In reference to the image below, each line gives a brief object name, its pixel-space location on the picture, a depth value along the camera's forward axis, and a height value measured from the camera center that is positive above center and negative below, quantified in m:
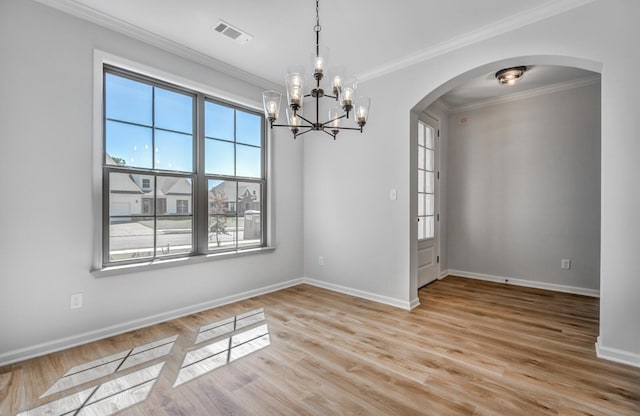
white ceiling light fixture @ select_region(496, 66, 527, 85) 3.51 +1.64
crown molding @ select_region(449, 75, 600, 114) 3.86 +1.67
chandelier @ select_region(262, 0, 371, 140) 2.03 +0.82
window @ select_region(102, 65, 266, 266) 2.80 +0.38
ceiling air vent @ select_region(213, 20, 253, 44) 2.74 +1.71
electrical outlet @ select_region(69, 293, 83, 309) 2.49 -0.82
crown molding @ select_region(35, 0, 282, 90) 2.44 +1.67
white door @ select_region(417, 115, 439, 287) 4.34 +0.10
